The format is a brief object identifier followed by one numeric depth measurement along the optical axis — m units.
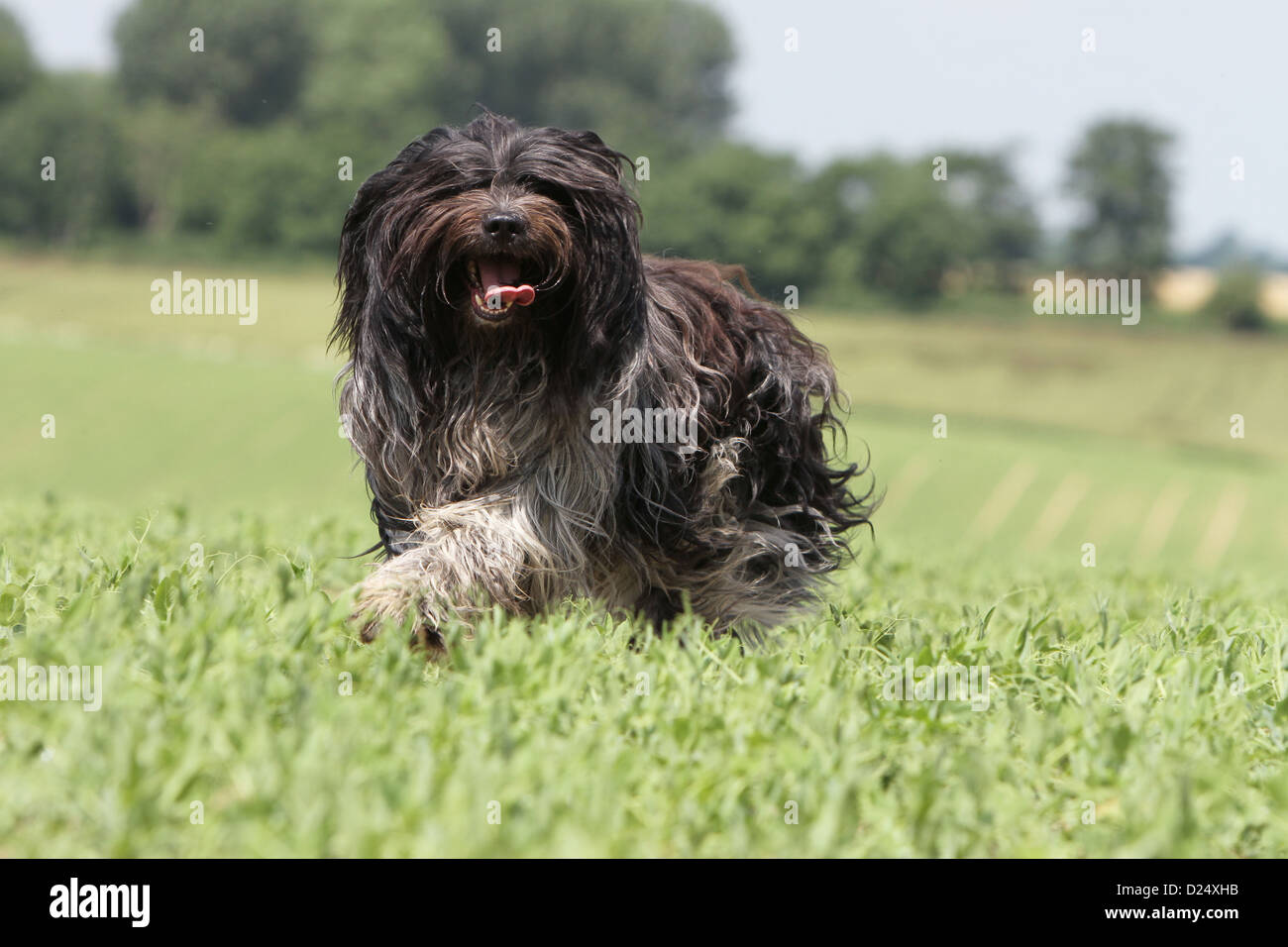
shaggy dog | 5.44
